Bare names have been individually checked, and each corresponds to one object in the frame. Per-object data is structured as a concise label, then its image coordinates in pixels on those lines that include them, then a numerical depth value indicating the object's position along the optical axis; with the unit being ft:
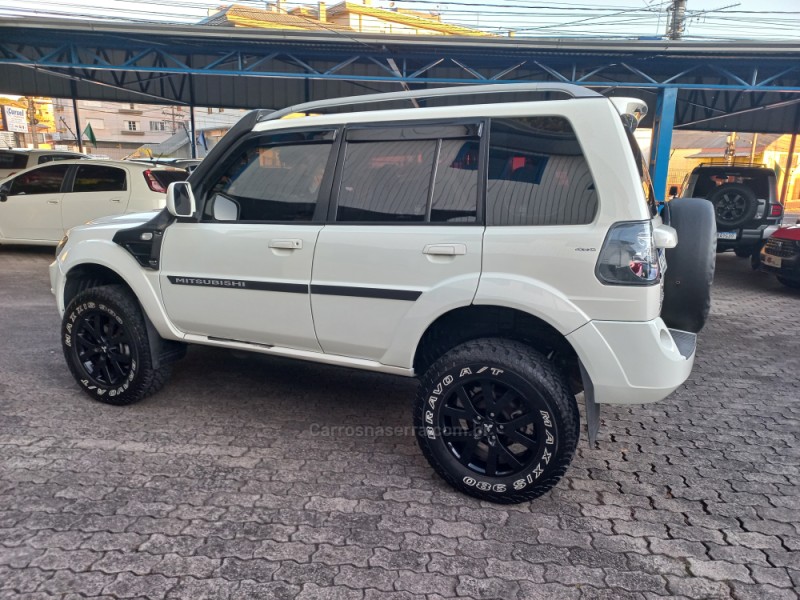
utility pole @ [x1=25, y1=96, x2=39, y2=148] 155.14
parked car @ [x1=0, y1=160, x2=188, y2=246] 29.58
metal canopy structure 40.14
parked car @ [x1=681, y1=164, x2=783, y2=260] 30.76
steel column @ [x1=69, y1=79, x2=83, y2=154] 61.06
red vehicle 26.35
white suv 8.27
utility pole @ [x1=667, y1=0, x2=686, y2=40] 56.18
